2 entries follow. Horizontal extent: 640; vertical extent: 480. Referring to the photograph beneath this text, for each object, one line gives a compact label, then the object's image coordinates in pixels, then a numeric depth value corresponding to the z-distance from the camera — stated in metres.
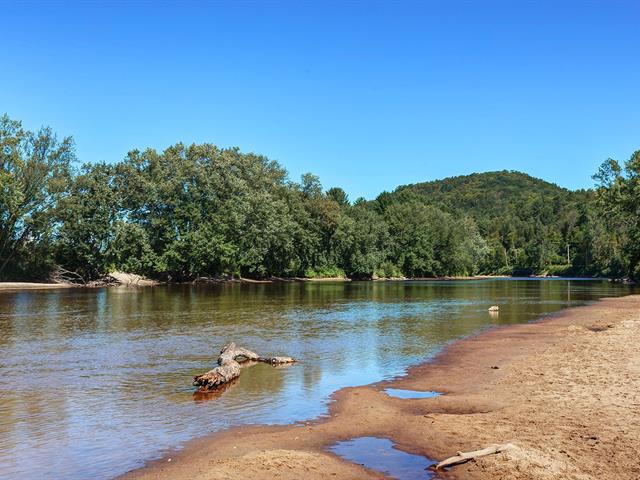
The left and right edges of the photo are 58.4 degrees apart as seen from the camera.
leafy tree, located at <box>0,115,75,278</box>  69.62
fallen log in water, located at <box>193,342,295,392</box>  15.75
